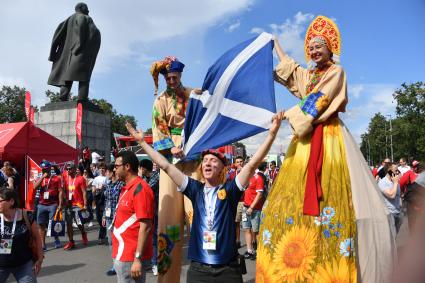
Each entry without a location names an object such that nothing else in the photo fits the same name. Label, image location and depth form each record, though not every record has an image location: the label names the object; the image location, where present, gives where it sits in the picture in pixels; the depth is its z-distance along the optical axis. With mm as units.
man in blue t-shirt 2924
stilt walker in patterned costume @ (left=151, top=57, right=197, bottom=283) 3638
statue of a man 14906
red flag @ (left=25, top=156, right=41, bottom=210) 9500
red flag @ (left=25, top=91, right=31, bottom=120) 12789
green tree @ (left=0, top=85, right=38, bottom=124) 63906
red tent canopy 11117
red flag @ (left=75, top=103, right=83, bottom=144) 14234
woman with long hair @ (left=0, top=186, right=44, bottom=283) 4031
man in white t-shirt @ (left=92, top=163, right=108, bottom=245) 9641
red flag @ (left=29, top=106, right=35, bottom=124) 12875
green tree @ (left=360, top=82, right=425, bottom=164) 50947
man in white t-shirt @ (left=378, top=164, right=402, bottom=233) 7427
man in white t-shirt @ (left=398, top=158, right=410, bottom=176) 12414
